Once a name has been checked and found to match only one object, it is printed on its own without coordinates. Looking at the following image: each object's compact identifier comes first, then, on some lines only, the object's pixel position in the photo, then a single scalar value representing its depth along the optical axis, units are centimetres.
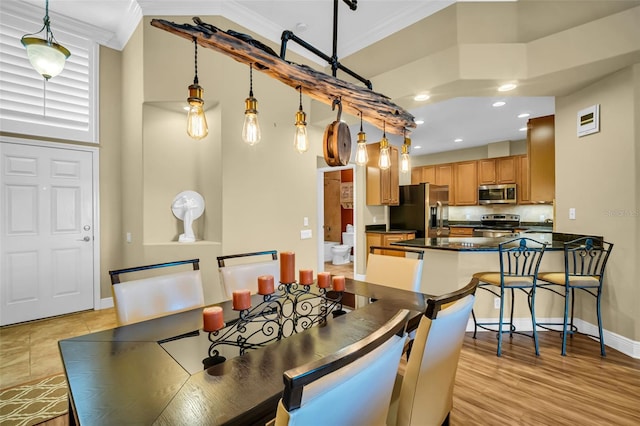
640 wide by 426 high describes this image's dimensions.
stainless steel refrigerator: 539
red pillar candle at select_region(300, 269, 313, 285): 163
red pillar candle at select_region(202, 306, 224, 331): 110
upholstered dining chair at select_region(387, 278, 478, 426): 99
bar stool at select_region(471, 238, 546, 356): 255
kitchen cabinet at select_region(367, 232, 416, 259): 519
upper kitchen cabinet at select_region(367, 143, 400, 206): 519
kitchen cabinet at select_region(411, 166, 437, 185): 695
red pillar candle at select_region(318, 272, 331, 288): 169
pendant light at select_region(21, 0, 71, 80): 211
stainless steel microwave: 575
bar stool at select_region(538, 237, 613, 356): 250
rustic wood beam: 114
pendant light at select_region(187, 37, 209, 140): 128
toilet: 682
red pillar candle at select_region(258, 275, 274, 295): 143
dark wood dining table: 73
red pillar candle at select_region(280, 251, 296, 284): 148
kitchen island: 301
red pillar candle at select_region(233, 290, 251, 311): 126
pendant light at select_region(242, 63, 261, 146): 144
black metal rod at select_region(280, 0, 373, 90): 140
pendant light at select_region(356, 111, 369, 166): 187
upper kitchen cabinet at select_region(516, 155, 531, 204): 562
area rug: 176
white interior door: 312
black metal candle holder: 116
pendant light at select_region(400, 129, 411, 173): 213
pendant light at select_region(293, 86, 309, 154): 165
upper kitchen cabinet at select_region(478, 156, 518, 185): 577
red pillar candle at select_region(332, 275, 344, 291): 169
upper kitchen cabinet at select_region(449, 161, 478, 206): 630
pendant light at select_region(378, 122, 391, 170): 198
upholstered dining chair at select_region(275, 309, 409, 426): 55
